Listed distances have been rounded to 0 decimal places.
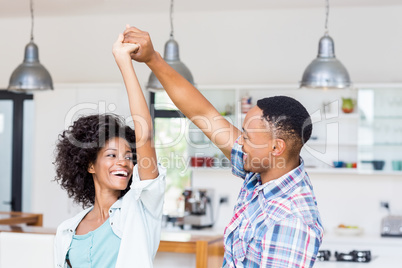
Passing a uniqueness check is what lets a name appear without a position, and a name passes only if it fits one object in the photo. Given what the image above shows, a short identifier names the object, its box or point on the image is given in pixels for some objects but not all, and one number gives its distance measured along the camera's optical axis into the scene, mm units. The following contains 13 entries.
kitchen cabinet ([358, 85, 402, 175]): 5836
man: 1374
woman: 1800
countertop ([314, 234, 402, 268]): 5602
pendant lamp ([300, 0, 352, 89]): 4238
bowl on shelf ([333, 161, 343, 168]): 5961
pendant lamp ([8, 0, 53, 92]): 4633
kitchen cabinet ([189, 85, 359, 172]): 6008
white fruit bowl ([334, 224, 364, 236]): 5816
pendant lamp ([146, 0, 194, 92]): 4367
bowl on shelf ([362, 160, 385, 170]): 5820
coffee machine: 6152
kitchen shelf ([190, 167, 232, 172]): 6250
